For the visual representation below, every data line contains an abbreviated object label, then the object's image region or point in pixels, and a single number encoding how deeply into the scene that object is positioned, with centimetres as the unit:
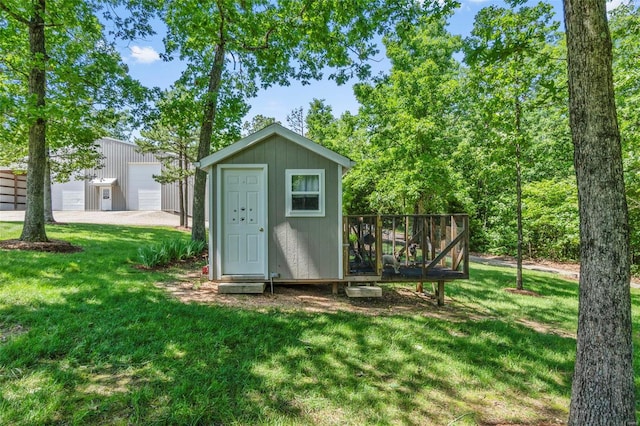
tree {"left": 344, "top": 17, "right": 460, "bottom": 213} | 1107
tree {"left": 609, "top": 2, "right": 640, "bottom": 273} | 584
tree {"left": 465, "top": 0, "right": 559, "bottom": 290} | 639
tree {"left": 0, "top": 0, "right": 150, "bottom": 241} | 714
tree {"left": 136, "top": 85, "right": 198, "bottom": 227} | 1584
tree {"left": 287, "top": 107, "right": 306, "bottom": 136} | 3296
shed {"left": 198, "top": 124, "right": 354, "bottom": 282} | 591
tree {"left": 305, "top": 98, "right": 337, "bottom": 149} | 1898
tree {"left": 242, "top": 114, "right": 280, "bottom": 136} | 3716
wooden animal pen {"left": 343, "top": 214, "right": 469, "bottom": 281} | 587
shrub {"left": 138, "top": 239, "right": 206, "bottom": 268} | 724
